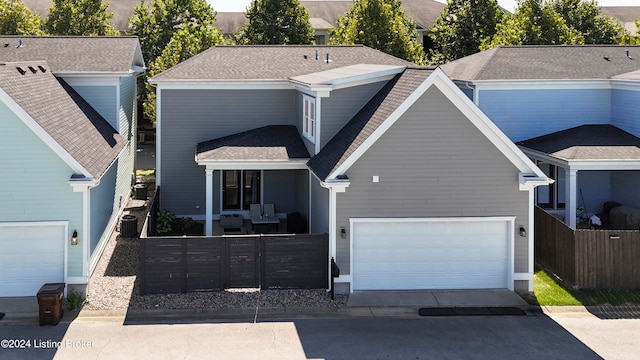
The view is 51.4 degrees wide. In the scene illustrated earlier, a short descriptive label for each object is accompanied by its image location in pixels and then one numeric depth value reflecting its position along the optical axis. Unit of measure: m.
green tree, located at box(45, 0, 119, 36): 45.28
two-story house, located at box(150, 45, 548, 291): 17.67
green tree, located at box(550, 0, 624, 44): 49.66
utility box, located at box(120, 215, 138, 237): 23.55
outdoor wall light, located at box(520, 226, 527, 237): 18.05
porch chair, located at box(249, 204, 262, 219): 24.55
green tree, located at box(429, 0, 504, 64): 48.03
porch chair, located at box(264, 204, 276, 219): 24.56
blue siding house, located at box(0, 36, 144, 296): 16.91
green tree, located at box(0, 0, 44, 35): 43.06
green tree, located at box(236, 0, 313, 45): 47.81
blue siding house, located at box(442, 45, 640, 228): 24.77
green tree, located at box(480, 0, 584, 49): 40.00
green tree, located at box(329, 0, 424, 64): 41.44
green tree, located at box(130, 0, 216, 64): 46.19
